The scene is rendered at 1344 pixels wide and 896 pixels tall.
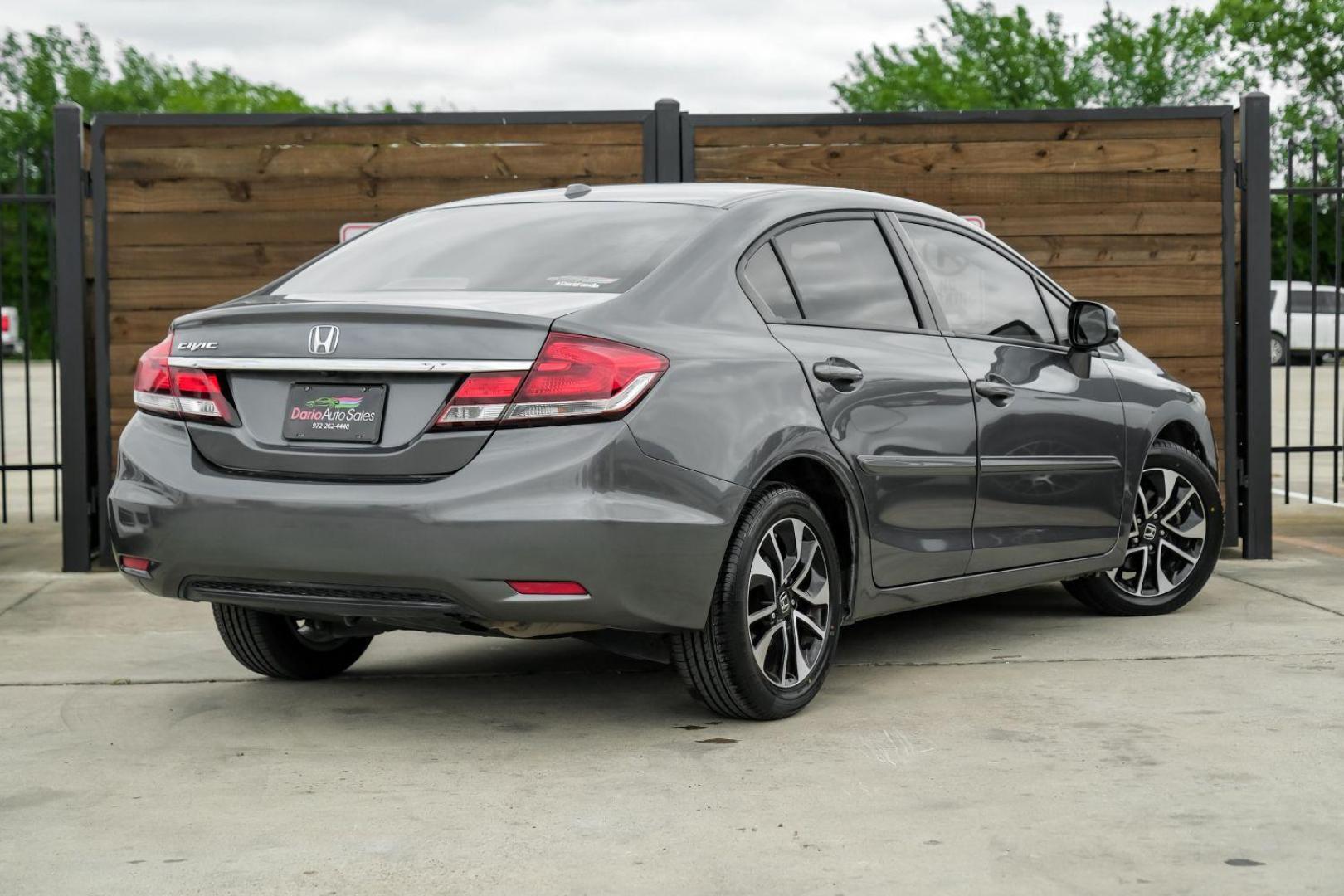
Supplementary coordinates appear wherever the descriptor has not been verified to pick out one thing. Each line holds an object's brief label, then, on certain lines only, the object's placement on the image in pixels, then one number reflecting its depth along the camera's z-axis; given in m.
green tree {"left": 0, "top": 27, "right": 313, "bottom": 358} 72.56
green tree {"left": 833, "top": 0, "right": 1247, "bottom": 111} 49.78
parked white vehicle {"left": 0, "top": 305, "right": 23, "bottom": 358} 50.72
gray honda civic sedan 4.47
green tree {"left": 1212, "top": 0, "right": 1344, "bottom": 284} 44.81
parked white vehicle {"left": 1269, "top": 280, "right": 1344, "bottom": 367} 31.03
